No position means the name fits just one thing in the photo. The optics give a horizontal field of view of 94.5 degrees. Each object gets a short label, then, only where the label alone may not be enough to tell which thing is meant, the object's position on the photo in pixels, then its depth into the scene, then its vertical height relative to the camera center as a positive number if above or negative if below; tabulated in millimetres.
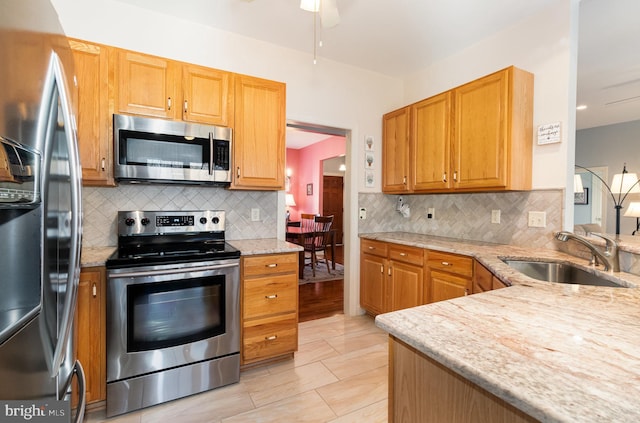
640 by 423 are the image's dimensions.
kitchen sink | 1661 -394
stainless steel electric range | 1706 -699
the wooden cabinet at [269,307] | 2115 -747
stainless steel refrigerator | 682 -27
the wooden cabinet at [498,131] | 2256 +619
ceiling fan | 1808 +1235
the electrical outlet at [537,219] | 2320 -87
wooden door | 7910 +190
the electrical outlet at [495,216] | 2663 -72
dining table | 4734 -503
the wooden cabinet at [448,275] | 2207 -535
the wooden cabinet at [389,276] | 2646 -678
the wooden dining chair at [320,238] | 4844 -535
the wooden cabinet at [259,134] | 2352 +595
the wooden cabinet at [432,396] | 675 -488
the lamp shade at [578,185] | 2766 +229
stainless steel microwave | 1945 +379
